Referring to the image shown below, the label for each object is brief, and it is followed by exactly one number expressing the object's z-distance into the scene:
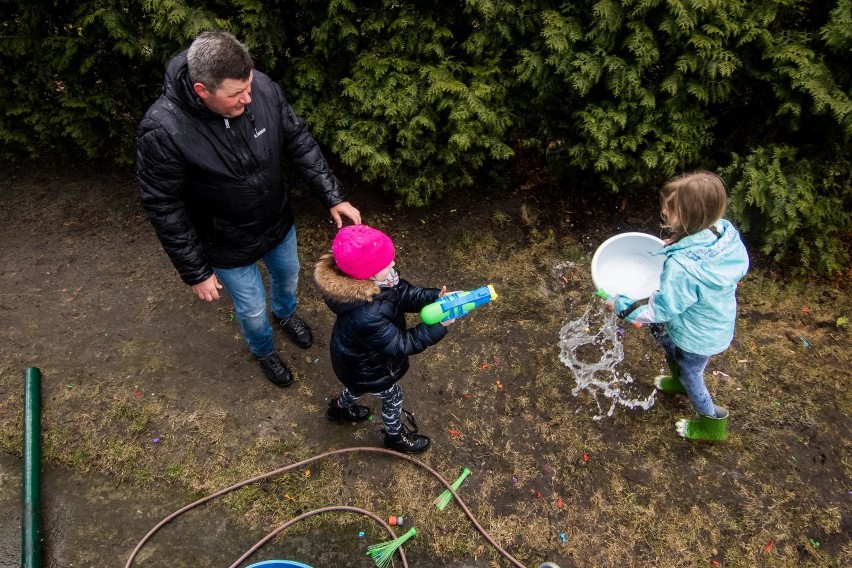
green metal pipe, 2.76
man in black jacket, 2.29
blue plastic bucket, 2.38
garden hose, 2.81
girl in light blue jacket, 2.46
